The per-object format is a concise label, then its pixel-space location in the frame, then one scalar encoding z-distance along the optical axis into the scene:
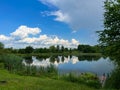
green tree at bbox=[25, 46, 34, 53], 43.35
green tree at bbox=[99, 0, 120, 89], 7.48
